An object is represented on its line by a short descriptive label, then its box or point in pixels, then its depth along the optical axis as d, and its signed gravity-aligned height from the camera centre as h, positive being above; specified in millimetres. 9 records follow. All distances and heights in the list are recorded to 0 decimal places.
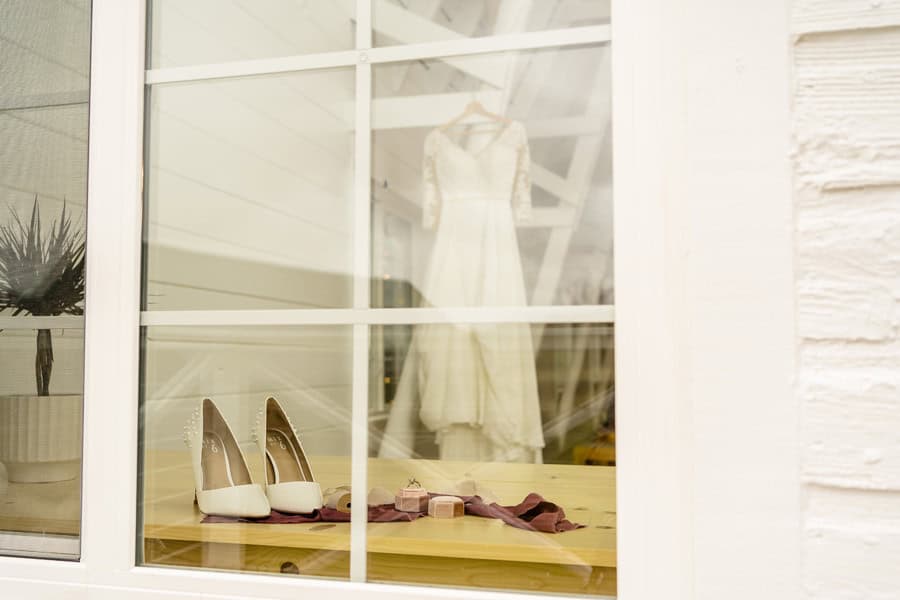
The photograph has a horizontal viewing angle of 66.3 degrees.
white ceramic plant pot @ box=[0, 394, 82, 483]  1109 -158
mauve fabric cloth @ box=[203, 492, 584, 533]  951 -242
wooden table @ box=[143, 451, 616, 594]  930 -285
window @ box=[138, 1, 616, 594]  963 +70
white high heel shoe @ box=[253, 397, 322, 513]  1045 -194
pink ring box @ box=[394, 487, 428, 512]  1000 -229
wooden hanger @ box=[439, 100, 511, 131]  1020 +340
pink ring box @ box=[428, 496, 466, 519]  990 -238
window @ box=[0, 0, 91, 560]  1114 +118
